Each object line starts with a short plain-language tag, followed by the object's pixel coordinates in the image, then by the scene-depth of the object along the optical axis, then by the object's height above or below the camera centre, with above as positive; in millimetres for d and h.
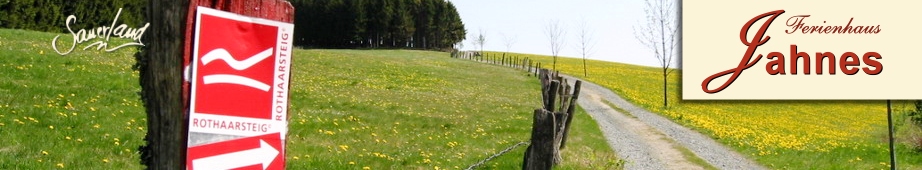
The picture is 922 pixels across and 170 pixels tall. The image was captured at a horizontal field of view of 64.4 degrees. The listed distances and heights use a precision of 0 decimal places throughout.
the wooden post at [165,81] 3135 -55
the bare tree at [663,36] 46969 +2084
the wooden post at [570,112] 18594 -1236
